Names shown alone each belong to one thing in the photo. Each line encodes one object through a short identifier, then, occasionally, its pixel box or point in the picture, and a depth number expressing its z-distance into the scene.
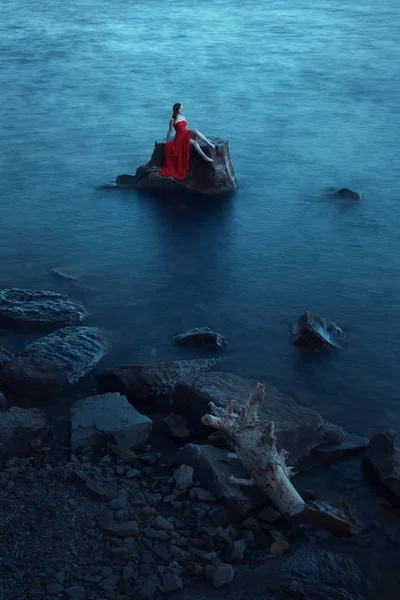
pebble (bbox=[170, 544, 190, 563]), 7.16
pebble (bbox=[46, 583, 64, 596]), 6.49
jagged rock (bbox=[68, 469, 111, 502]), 7.77
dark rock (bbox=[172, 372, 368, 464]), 8.92
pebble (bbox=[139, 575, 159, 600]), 6.68
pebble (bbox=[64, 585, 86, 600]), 6.49
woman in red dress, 16.45
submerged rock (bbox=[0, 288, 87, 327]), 11.77
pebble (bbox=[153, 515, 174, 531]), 7.50
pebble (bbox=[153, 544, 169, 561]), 7.13
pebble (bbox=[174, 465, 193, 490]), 8.18
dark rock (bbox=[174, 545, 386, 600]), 6.81
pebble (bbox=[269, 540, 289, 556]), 7.43
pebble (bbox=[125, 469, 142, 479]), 8.40
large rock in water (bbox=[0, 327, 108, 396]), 10.16
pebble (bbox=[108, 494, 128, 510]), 7.68
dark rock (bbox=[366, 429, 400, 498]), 8.29
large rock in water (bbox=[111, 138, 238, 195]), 16.64
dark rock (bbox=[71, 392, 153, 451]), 8.84
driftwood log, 7.77
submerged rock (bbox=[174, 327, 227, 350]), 11.21
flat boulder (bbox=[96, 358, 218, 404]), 9.93
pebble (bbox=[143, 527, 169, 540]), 7.35
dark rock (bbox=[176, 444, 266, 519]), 7.86
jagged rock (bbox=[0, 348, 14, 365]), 10.54
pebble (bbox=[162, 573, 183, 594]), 6.82
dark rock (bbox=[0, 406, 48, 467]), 8.56
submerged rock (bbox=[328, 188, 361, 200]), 16.52
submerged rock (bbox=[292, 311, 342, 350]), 11.12
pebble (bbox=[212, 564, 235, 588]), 6.95
